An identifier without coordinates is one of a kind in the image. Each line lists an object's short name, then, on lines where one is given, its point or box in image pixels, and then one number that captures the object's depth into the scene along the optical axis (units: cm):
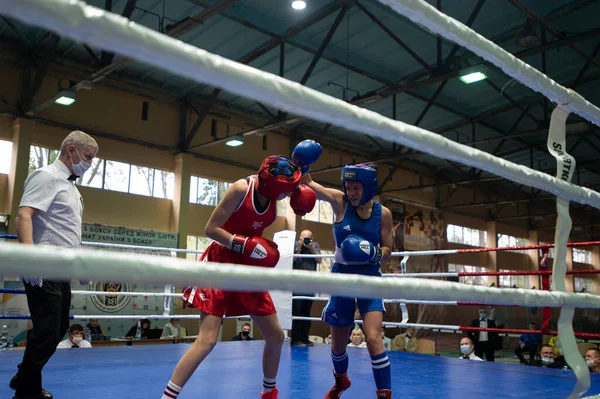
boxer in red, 177
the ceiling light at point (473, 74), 688
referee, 196
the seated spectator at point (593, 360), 390
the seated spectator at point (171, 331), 805
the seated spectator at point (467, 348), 472
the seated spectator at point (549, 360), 473
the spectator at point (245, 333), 660
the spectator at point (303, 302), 491
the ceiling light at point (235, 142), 940
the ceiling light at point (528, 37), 655
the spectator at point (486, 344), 696
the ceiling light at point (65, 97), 719
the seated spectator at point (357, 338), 521
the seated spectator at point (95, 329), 719
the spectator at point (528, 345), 720
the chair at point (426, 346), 680
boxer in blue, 202
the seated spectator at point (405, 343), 647
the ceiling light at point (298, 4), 682
